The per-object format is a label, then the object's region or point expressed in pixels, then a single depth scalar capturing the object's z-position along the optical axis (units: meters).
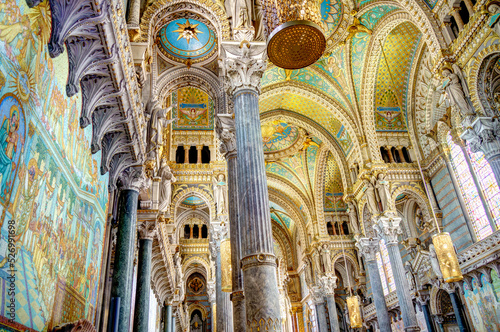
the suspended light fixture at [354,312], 16.39
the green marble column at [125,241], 6.81
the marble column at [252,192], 5.20
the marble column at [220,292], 10.83
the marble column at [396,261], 12.15
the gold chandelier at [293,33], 6.45
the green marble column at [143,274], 9.38
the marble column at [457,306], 12.00
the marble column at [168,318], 16.08
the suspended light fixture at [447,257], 9.48
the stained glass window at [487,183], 11.47
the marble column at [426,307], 14.12
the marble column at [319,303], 19.72
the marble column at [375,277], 13.48
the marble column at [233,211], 7.85
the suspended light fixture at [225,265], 9.90
